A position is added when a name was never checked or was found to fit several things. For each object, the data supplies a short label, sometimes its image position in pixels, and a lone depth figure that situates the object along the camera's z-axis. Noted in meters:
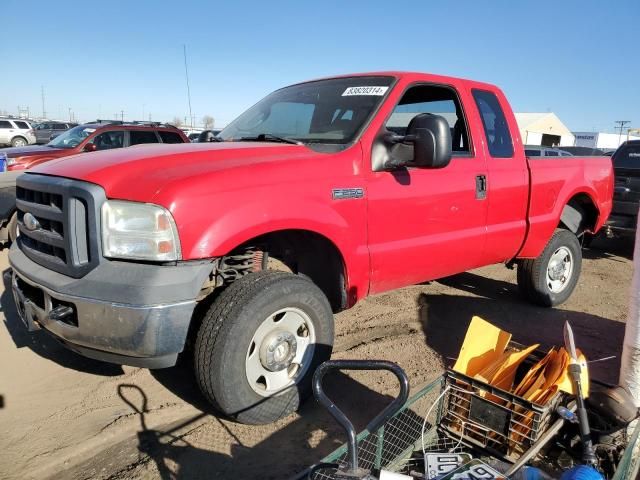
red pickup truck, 2.43
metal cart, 1.58
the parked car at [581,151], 23.97
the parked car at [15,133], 26.67
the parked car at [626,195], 7.52
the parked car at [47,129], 30.26
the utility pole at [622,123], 66.18
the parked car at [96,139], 9.23
